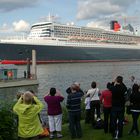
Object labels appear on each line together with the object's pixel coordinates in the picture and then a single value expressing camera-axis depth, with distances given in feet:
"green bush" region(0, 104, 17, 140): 27.25
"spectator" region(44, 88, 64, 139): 29.76
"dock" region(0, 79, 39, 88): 107.65
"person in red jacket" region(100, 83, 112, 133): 31.89
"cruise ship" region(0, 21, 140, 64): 241.14
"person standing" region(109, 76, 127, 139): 29.09
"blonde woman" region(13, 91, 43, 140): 24.04
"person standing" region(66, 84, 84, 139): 29.96
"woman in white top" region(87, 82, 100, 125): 34.91
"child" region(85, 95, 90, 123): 36.44
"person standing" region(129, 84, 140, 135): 30.45
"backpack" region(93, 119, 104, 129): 35.14
